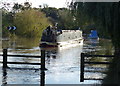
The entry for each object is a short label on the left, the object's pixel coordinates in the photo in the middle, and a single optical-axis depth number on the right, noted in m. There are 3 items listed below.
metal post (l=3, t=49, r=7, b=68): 14.68
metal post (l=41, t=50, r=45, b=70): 14.11
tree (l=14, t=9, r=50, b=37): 57.81
